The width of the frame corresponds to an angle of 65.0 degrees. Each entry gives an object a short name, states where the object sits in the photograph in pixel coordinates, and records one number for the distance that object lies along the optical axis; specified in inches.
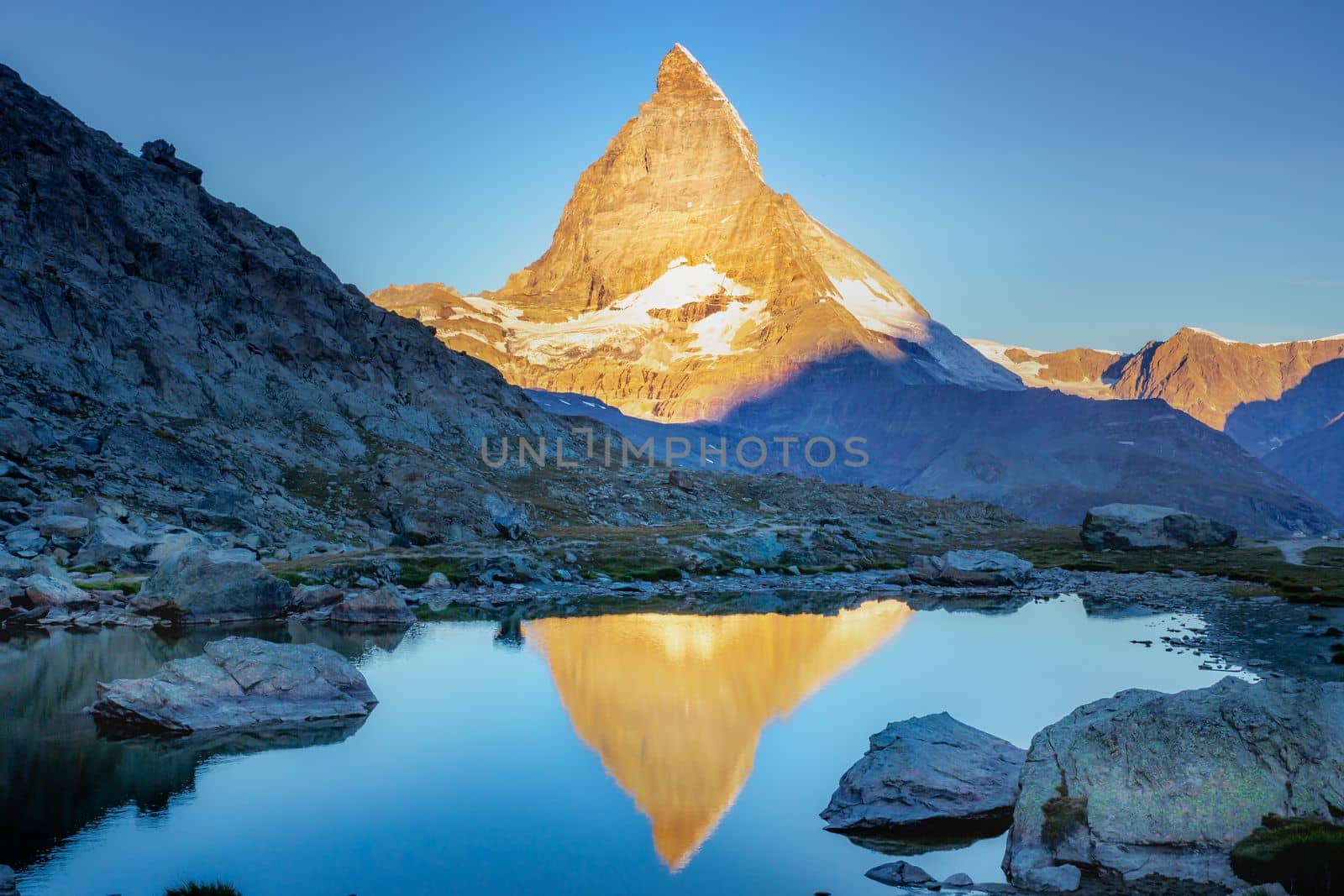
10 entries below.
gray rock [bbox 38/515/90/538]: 2370.8
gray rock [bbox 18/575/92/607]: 1985.7
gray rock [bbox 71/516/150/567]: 2324.1
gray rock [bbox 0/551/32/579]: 2110.0
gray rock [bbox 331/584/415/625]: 2225.6
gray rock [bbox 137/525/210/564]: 2394.2
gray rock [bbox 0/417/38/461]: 2716.5
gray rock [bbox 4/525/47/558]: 2255.2
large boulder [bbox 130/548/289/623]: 2053.4
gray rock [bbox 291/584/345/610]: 2244.1
